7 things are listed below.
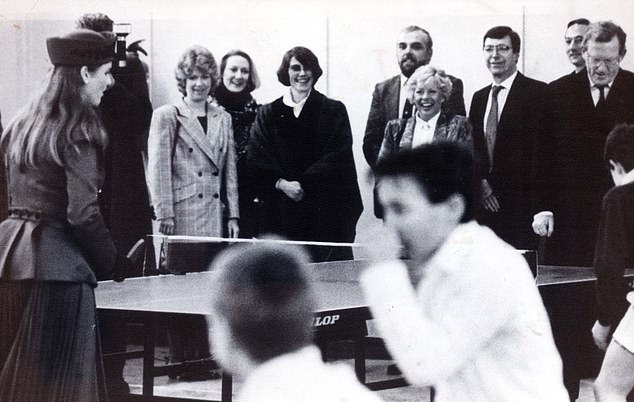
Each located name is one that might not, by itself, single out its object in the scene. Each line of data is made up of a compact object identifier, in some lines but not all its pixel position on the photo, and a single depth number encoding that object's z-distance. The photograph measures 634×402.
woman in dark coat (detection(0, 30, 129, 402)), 4.61
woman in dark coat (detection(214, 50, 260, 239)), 4.71
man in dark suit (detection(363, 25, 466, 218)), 4.50
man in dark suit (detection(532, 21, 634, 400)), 4.38
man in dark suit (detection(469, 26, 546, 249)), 4.43
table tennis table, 4.33
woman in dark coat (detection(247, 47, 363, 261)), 4.63
